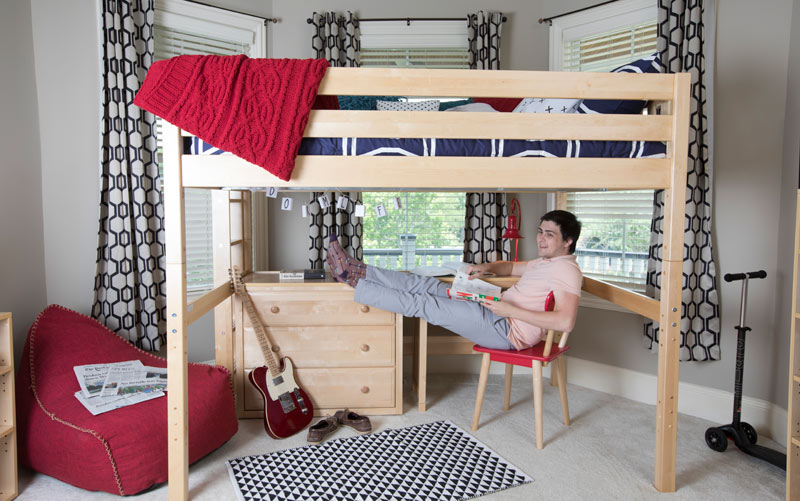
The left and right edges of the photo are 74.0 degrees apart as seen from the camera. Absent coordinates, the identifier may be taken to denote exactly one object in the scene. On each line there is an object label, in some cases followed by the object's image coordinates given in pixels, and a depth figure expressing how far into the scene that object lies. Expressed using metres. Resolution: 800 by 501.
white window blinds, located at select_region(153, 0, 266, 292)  3.29
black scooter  2.37
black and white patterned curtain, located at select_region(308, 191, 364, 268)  3.46
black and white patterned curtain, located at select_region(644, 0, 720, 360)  2.81
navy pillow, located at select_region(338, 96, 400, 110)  2.65
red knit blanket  1.86
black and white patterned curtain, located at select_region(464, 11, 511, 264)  3.41
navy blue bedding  2.01
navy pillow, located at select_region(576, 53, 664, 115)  2.13
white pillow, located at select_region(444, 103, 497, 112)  2.52
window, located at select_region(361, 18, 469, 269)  3.76
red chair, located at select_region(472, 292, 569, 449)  2.52
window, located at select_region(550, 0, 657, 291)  3.19
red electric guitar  2.62
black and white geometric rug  2.12
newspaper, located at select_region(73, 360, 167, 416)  2.22
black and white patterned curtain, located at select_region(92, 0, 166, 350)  2.90
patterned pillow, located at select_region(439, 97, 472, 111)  3.03
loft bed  1.98
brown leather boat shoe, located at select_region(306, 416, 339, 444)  2.54
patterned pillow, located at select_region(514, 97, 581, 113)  2.27
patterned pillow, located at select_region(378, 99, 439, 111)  2.73
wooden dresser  2.82
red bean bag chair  2.04
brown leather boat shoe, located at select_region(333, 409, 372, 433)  2.65
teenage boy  2.49
